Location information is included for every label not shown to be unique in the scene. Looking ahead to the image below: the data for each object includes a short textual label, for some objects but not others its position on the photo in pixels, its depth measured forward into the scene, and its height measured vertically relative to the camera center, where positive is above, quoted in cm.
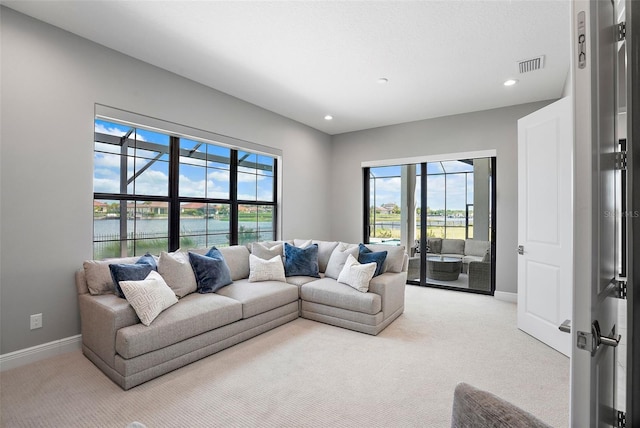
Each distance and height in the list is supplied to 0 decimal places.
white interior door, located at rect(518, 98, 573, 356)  270 -6
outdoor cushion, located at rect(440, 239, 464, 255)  505 -50
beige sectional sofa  223 -87
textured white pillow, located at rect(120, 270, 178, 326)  231 -64
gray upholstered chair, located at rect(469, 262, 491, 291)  476 -93
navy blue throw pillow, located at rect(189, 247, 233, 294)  313 -60
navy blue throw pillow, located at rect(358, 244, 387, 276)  362 -50
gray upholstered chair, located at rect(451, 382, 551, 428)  83 -57
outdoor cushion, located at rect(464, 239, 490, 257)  481 -49
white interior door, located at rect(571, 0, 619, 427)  80 +4
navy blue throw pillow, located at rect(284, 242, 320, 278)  396 -60
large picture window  318 +28
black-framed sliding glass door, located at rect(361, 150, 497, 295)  470 +22
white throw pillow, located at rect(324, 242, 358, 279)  382 -54
